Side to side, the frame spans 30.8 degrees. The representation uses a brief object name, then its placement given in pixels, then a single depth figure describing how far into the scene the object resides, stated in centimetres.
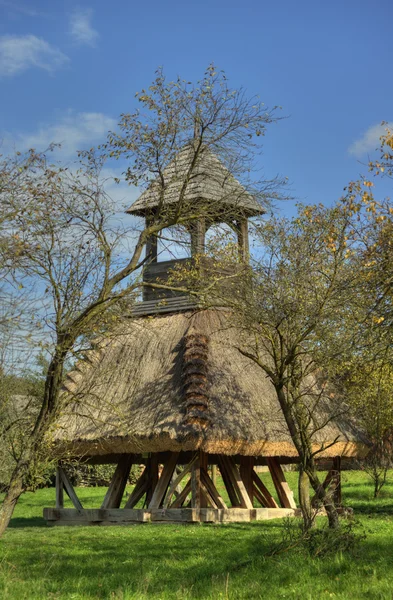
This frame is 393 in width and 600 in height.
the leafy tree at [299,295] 1504
